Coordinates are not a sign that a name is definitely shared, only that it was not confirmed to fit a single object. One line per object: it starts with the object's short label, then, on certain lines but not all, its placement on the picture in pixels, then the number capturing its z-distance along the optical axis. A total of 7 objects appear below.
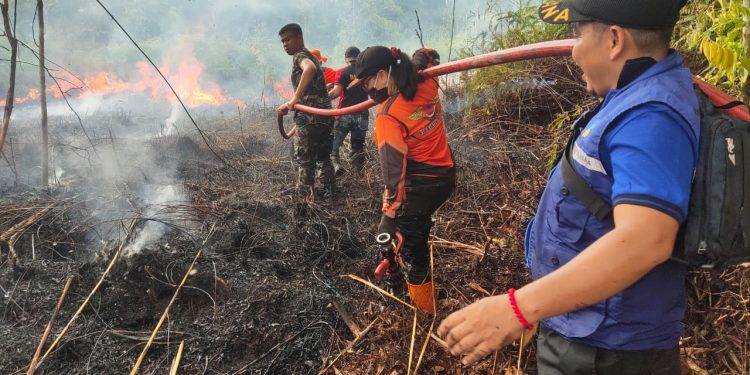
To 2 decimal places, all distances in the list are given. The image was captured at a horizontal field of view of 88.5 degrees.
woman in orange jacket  2.68
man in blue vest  0.80
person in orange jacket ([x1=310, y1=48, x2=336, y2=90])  6.45
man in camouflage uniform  4.88
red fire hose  1.22
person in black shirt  6.06
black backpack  0.87
